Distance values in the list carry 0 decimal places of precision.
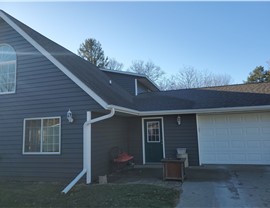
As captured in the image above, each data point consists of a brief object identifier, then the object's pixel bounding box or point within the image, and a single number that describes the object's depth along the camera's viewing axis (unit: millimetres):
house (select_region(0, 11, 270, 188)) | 7305
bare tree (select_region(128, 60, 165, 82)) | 33312
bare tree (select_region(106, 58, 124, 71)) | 34762
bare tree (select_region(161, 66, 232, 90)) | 31625
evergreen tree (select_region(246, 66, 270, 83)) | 23084
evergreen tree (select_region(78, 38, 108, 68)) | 33312
